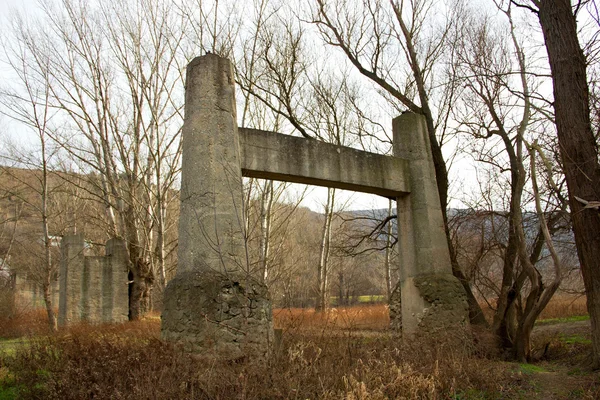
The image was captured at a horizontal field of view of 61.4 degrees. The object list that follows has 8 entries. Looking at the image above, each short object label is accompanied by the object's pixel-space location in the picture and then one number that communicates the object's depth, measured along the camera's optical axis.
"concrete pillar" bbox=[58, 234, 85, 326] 17.55
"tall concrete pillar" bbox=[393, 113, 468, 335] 9.73
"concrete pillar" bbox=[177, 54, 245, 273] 7.53
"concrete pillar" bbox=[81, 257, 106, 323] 17.62
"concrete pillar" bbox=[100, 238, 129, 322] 17.70
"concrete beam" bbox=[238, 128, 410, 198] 8.55
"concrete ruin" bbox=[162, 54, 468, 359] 7.18
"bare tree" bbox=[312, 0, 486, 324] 11.16
